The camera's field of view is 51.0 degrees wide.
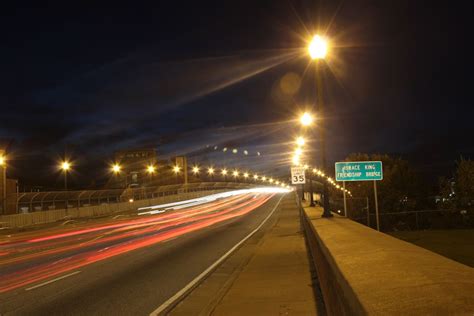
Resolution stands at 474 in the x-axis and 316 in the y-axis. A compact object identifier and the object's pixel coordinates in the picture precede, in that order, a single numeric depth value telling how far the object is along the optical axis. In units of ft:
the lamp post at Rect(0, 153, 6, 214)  131.52
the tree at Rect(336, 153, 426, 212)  250.37
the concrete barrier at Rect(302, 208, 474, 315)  12.30
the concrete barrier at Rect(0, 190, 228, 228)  128.06
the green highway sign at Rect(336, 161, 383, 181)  62.54
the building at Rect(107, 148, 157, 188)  495.00
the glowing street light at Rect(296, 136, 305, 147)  146.92
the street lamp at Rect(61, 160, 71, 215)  156.04
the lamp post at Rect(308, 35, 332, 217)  55.67
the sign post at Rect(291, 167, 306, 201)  104.83
